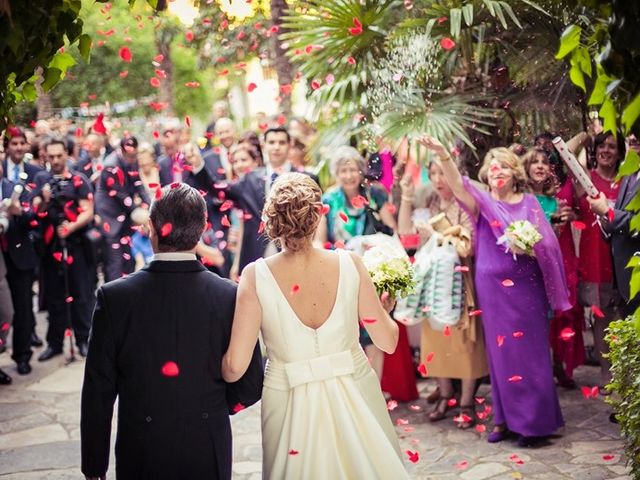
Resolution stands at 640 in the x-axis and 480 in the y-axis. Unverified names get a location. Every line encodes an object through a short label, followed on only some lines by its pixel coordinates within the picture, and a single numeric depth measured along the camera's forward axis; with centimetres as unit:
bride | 409
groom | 379
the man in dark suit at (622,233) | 648
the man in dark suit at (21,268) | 878
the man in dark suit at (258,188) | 813
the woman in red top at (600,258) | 704
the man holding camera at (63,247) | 918
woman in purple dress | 643
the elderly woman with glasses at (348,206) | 739
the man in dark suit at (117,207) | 991
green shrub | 451
